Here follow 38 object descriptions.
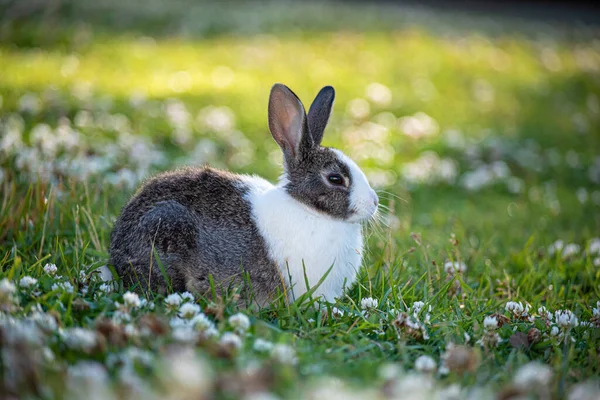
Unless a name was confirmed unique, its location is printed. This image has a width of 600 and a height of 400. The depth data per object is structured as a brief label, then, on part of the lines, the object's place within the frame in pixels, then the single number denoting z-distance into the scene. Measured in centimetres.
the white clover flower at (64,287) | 385
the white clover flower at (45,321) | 331
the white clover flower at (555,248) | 621
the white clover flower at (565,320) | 417
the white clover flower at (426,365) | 341
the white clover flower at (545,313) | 448
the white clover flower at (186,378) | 247
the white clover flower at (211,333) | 339
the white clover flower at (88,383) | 251
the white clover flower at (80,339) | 307
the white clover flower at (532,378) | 303
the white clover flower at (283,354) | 320
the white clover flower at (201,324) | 351
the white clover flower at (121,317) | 351
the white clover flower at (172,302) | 382
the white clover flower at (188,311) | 369
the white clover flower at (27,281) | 380
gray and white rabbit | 439
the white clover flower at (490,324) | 403
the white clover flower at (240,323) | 362
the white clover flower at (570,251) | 620
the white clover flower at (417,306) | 440
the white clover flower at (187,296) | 399
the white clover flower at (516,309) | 454
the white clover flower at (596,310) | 454
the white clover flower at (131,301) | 371
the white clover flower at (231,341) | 323
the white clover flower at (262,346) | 337
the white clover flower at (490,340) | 395
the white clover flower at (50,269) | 425
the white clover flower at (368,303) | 434
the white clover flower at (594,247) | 628
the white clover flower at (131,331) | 320
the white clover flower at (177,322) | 351
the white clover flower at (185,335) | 317
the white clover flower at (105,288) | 411
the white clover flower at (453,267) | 518
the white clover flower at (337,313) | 421
